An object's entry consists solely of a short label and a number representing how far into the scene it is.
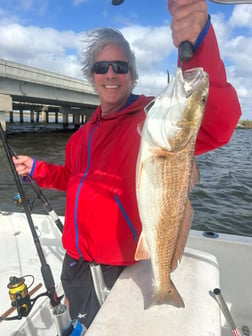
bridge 17.39
